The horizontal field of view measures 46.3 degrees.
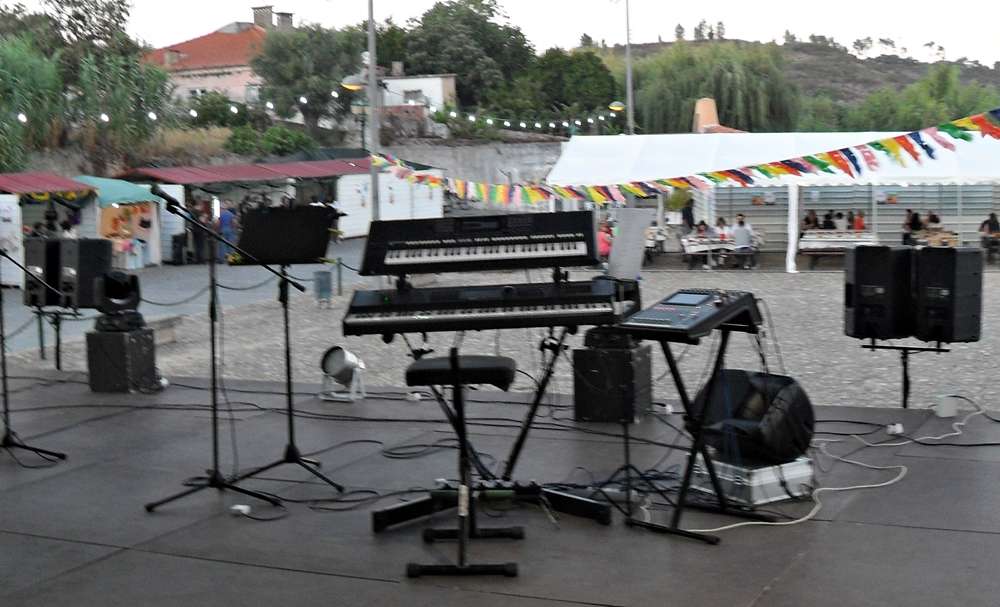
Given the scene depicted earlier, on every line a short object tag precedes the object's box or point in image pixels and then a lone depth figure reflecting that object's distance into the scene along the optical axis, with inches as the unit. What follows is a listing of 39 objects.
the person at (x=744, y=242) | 898.7
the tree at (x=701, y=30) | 4892.7
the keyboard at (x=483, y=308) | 188.5
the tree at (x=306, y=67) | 2202.3
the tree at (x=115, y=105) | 1232.8
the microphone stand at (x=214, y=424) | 212.5
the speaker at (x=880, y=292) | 296.8
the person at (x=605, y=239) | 845.2
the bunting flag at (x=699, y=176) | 487.5
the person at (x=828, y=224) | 954.7
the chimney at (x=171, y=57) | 2878.9
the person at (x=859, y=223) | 956.6
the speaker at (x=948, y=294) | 289.3
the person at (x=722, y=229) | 914.1
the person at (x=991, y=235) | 916.6
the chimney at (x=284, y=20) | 2704.2
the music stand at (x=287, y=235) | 222.1
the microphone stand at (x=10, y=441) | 265.4
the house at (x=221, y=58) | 2664.9
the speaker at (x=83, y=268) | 414.6
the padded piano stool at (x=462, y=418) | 176.9
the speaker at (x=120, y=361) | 354.0
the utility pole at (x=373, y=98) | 776.3
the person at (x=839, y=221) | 964.6
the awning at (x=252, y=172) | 1094.0
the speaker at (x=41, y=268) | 422.6
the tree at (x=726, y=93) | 2105.1
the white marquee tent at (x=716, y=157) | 860.6
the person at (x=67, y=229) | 878.4
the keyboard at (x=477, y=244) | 204.4
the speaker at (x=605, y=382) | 290.0
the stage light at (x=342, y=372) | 329.1
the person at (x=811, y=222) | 952.9
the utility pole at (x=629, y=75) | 1175.3
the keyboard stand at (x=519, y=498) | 202.4
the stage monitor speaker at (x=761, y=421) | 212.1
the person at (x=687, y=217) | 1082.6
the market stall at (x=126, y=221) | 943.7
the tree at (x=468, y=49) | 2834.6
